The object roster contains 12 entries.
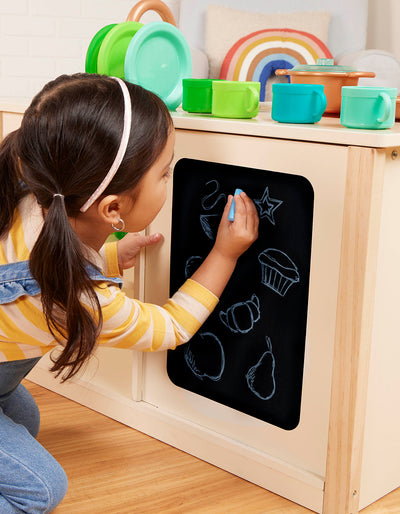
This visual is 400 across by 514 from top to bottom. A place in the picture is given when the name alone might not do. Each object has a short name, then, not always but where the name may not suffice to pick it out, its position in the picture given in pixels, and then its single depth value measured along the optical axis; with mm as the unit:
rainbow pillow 3268
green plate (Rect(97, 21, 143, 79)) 2003
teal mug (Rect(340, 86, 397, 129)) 1755
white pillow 3363
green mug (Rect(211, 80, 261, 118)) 1885
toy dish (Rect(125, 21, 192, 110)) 1964
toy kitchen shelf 1744
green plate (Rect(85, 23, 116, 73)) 2042
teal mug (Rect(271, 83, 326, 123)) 1824
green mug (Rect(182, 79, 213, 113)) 1963
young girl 1696
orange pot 1970
